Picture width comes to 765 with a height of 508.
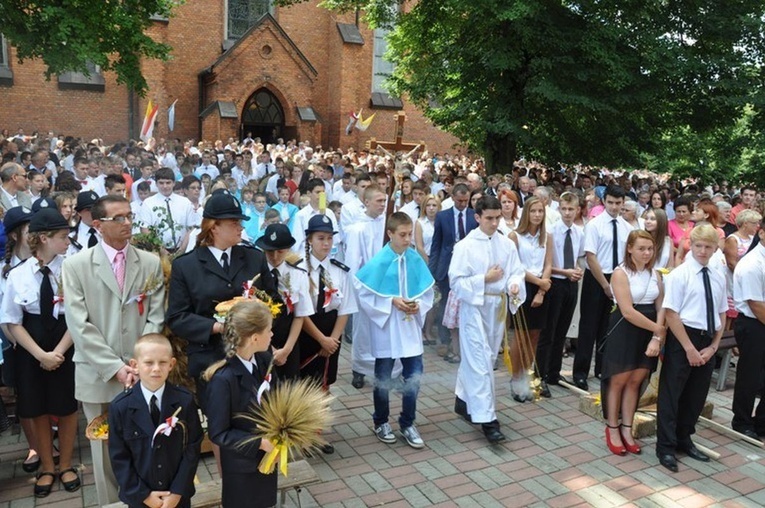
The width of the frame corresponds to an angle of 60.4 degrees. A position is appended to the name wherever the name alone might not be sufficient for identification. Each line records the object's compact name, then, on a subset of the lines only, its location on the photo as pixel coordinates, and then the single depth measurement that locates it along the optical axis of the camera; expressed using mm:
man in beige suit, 4336
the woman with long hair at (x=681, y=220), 8719
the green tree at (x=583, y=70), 13969
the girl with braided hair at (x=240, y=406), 3768
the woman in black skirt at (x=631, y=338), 5863
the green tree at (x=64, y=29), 13062
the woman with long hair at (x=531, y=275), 7152
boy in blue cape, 5871
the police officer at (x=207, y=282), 4352
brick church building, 25328
